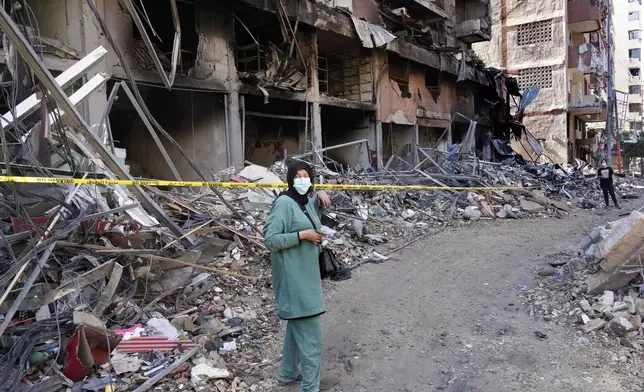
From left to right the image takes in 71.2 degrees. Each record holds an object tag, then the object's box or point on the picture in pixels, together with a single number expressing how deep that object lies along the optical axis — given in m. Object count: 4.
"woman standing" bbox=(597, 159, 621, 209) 14.23
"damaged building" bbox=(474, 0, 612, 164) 29.30
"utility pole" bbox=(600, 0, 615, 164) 21.19
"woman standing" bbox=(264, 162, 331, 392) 3.04
